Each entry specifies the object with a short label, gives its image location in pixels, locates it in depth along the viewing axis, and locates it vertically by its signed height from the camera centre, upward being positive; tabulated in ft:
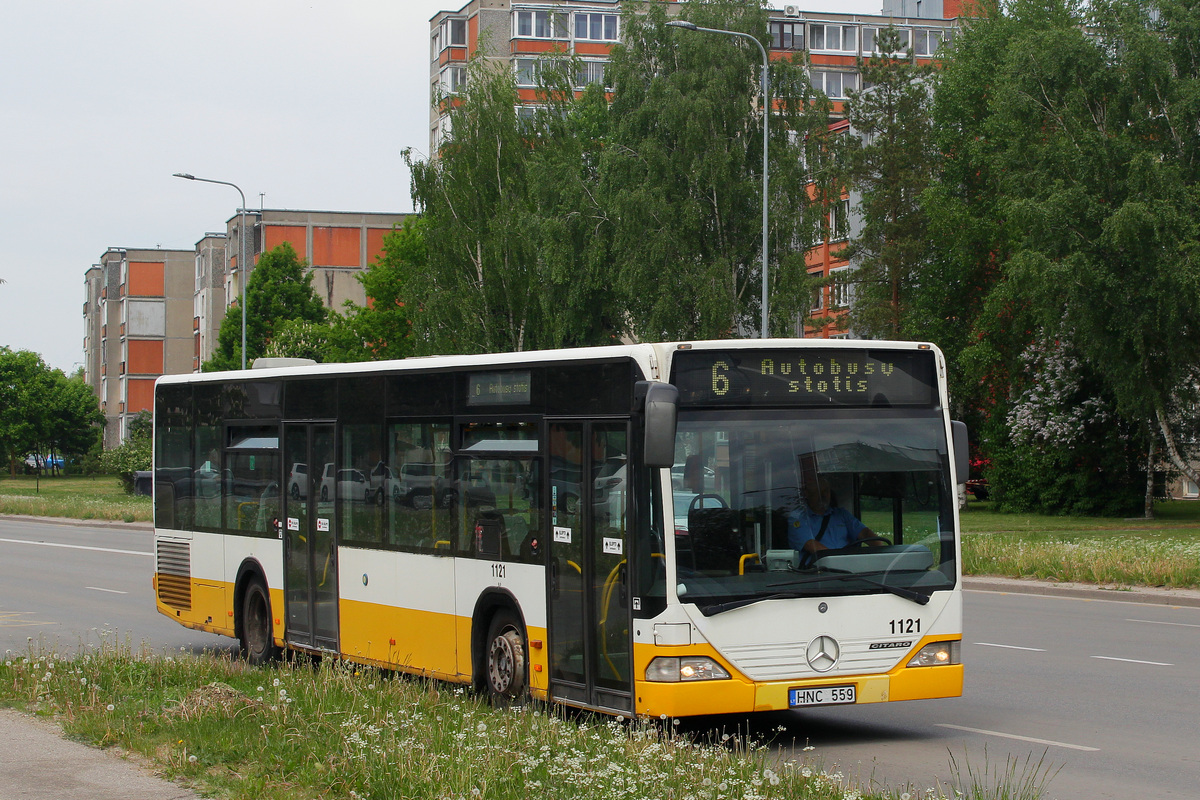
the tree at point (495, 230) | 160.86 +27.93
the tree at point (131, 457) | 200.13 +3.28
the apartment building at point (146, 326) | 399.03 +41.52
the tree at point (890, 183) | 187.11 +36.54
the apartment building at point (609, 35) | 303.48 +93.89
